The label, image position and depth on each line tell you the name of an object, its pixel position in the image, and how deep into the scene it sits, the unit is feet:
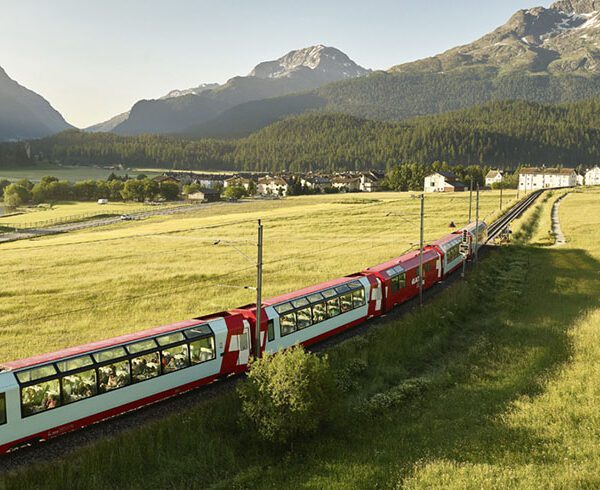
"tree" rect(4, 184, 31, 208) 490.08
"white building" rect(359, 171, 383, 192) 637.02
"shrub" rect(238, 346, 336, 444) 62.95
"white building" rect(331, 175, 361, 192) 644.69
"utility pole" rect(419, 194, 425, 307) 117.20
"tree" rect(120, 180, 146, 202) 499.10
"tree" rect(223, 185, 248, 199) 524.52
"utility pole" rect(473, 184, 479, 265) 170.50
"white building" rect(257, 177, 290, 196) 588.50
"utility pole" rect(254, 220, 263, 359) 72.56
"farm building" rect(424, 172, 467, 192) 546.67
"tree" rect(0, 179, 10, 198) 600.35
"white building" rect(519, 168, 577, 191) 651.57
